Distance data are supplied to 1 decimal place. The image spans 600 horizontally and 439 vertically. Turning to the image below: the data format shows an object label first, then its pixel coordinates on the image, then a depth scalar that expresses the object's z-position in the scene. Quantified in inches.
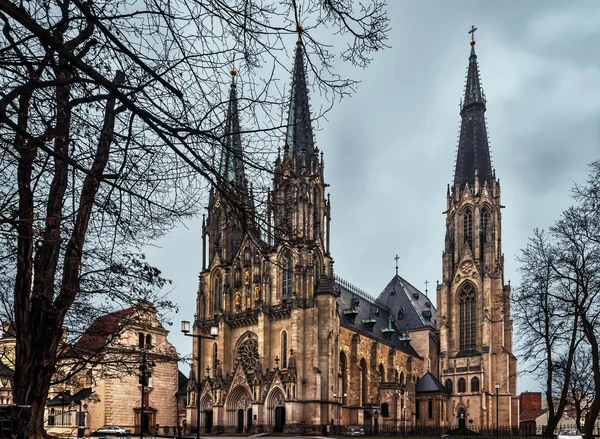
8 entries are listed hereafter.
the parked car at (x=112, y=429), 1750.5
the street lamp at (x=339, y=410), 2003.7
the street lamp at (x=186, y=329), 952.3
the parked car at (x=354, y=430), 2065.5
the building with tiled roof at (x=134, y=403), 2134.6
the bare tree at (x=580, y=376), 1780.3
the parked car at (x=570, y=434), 1205.0
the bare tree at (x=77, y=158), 227.9
